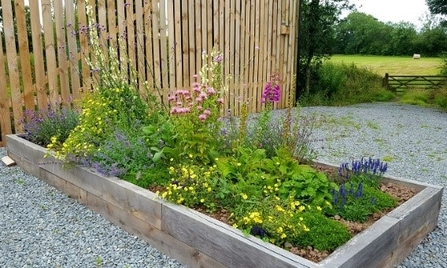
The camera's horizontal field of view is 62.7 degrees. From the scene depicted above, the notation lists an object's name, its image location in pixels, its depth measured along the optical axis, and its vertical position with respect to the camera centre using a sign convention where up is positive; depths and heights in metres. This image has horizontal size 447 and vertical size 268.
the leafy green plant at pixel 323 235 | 1.90 -0.92
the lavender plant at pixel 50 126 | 3.70 -0.68
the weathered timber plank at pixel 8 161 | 3.84 -1.06
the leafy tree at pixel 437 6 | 10.77 +1.51
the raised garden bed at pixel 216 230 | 1.75 -0.95
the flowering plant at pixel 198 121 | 2.66 -0.46
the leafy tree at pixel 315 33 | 9.37 +0.63
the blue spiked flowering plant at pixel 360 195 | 2.28 -0.90
